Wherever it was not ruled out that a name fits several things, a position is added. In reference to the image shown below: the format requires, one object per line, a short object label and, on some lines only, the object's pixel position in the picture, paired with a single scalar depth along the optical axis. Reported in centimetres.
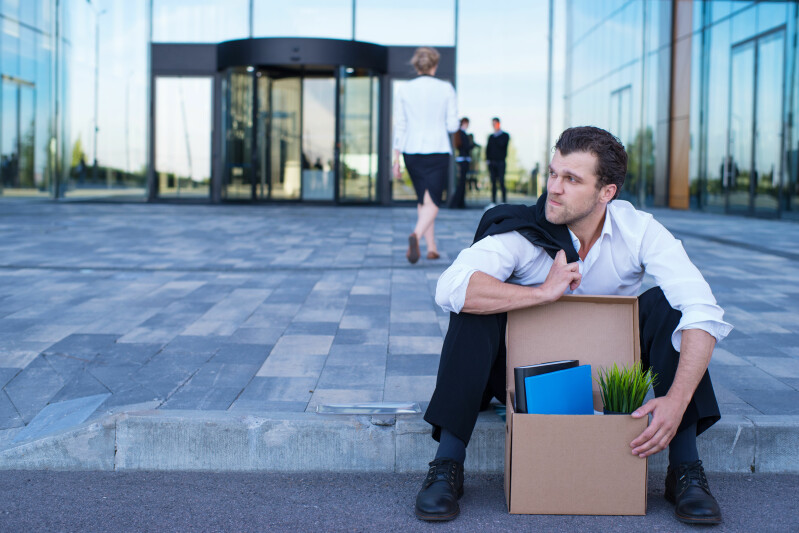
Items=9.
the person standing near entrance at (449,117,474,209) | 1645
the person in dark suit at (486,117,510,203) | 1620
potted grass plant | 249
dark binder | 247
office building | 1767
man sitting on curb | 250
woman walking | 747
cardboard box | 241
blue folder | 245
